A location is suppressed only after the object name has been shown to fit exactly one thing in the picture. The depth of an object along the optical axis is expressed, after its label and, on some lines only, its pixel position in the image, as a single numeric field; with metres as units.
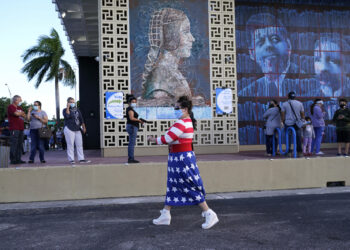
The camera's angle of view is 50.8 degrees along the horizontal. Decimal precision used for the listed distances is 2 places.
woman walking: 5.15
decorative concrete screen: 12.30
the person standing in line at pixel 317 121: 11.05
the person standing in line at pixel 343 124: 10.51
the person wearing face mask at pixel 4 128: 13.76
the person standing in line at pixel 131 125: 9.16
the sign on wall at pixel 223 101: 12.98
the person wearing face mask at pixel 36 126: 10.06
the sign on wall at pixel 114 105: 12.19
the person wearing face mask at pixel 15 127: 9.36
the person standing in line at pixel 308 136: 11.34
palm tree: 31.44
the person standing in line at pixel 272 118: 10.97
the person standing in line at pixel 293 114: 9.98
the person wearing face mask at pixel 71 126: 9.23
